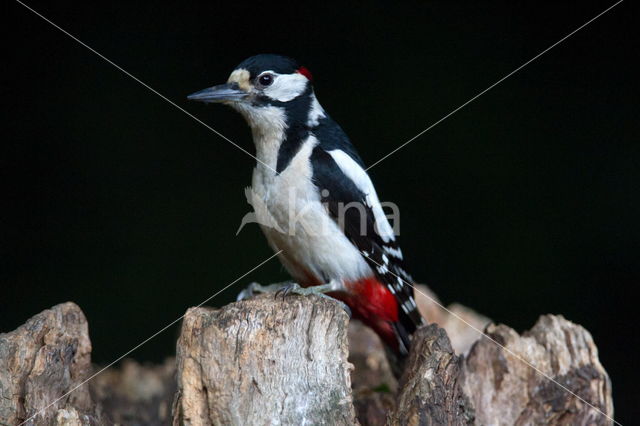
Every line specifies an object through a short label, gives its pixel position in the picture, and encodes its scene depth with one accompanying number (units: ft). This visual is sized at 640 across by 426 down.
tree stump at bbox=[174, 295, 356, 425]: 13.60
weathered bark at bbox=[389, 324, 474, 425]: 13.74
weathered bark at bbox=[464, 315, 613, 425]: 16.81
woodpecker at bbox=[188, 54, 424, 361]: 17.92
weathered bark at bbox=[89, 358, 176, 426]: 18.40
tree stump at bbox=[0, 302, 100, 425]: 13.83
